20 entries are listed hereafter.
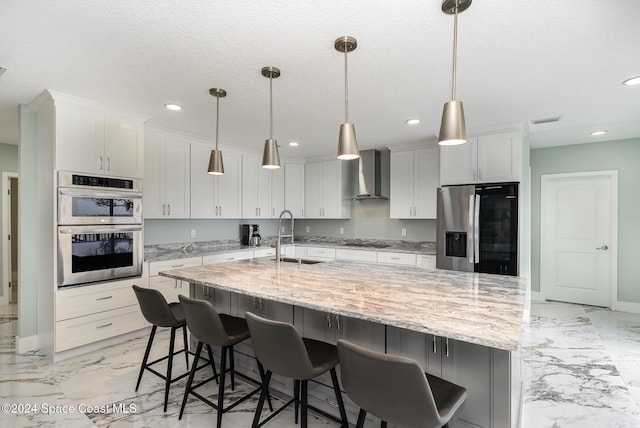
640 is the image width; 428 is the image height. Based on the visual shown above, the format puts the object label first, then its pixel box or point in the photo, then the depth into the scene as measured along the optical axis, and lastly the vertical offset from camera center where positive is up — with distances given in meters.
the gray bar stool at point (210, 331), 1.93 -0.74
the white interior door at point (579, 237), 4.68 -0.33
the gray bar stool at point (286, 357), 1.54 -0.70
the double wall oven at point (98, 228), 2.99 -0.13
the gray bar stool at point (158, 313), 2.24 -0.69
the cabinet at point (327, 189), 5.61 +0.45
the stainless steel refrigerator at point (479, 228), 3.69 -0.16
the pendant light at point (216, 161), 2.85 +0.48
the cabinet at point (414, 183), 4.69 +0.47
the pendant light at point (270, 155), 2.61 +0.48
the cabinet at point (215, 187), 4.56 +0.42
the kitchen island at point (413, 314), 1.46 -0.46
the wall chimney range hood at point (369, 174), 5.20 +0.66
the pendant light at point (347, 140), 2.06 +0.49
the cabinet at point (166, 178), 4.02 +0.48
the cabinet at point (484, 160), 3.74 +0.66
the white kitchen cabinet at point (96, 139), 2.98 +0.75
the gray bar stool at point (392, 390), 1.18 -0.67
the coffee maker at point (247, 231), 5.46 -0.27
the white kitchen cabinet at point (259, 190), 5.31 +0.43
